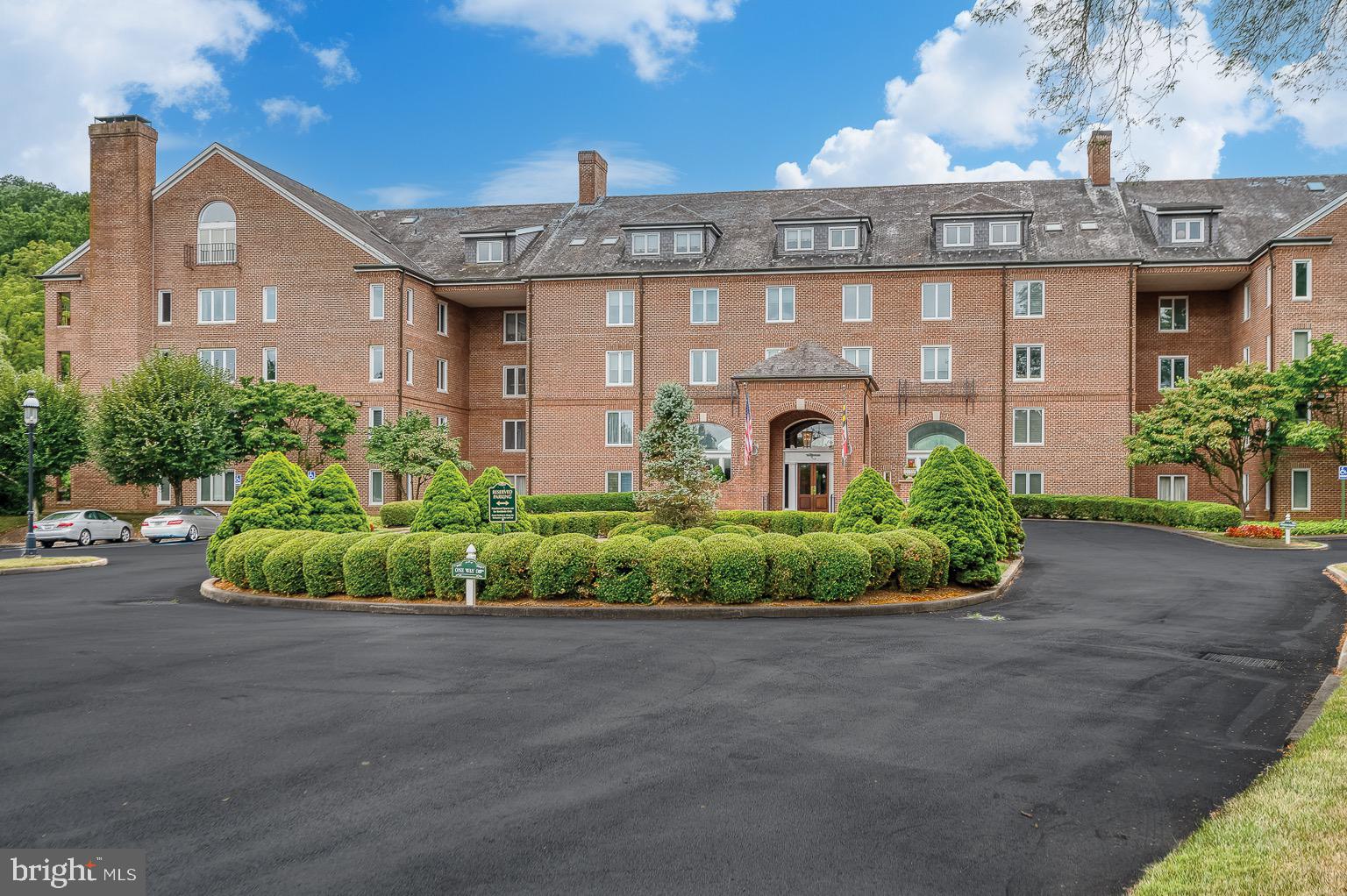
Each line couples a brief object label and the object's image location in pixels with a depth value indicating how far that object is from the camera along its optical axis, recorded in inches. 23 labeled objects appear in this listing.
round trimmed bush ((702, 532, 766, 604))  571.5
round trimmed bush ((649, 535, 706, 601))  573.3
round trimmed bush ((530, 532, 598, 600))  584.4
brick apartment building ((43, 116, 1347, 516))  1547.7
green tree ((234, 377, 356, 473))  1477.6
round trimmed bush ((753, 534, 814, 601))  584.4
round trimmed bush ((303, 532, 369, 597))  628.1
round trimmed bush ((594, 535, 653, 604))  574.6
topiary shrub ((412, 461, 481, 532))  756.0
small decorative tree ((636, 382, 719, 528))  997.8
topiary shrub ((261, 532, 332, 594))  639.8
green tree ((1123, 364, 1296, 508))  1312.7
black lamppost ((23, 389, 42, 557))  1039.6
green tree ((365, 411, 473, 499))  1503.4
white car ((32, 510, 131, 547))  1255.5
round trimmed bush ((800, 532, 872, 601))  581.9
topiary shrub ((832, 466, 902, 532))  753.6
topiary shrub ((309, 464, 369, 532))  760.3
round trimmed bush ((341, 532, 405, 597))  614.2
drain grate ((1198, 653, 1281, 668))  420.2
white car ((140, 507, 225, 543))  1332.4
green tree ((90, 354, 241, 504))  1392.7
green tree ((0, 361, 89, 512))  1483.8
